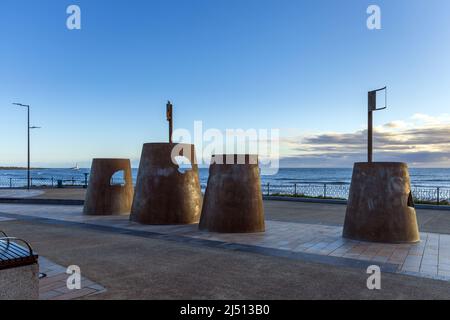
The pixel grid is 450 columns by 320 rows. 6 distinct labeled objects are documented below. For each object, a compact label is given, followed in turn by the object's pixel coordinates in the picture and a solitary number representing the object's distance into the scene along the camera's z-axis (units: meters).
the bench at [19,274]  3.81
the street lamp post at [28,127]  30.63
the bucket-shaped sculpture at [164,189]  11.92
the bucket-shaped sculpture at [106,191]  14.44
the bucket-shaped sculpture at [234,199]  10.40
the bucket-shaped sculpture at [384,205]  8.80
